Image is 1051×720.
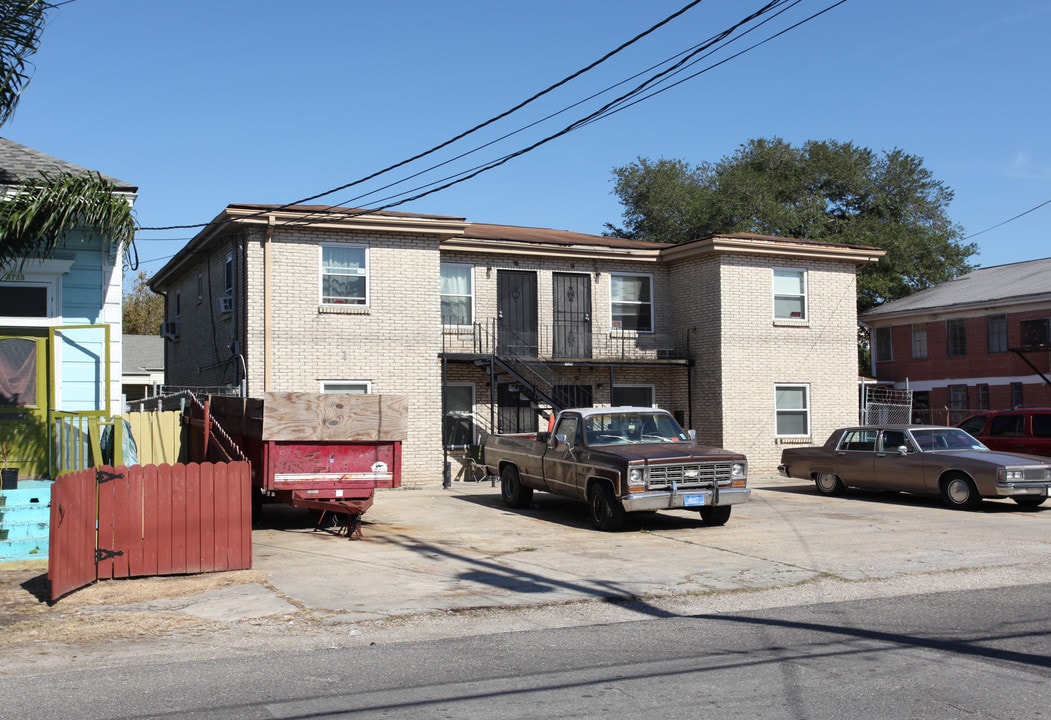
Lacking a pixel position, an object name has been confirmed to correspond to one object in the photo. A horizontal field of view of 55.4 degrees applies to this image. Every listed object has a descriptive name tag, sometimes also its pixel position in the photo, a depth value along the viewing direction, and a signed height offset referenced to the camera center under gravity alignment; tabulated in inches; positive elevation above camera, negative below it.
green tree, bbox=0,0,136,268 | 444.1 +97.6
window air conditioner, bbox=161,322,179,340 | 1046.1 +88.4
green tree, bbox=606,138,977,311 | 1761.8 +382.6
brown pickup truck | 528.1 -31.6
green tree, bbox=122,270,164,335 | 2175.2 +226.8
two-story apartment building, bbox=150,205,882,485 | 792.3 +79.2
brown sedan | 619.2 -39.9
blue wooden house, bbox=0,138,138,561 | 478.6 +31.9
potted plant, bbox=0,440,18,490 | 428.8 -26.7
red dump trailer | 514.0 -18.7
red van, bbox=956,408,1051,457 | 775.7 -19.4
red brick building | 1237.1 +86.6
